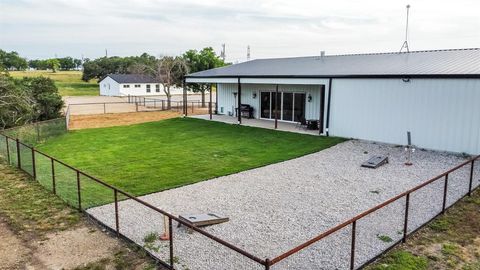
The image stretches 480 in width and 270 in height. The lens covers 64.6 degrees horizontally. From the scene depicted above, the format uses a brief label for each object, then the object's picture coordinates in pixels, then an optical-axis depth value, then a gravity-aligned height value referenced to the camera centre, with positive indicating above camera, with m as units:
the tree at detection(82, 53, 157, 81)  77.75 +2.87
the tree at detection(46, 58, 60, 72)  109.42 +4.99
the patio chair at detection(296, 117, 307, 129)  21.07 -2.31
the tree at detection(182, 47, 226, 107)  36.09 +2.05
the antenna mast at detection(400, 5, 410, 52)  23.50 +2.44
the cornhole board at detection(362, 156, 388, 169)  12.36 -2.62
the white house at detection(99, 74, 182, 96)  54.50 -0.67
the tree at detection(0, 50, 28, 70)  89.94 +4.83
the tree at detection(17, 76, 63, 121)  25.68 -1.13
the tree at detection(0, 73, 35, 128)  18.00 -1.11
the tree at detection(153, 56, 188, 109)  34.94 +1.05
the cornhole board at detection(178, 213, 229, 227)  7.39 -2.72
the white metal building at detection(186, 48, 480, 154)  13.73 -0.54
